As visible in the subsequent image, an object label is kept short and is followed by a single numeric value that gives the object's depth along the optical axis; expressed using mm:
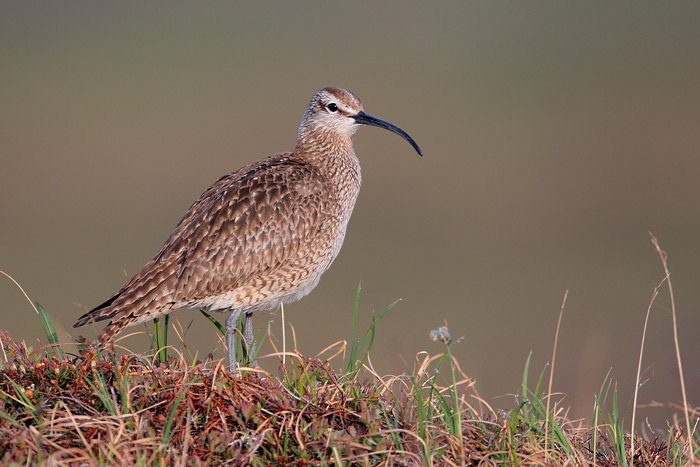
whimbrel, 11891
